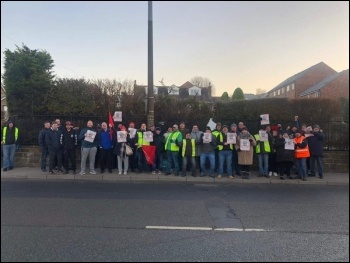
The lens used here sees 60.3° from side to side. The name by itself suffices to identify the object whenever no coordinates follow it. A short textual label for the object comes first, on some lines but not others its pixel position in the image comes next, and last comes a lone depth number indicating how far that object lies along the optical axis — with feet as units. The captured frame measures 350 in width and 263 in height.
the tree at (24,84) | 40.98
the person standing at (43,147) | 33.40
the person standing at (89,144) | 32.17
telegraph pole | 35.06
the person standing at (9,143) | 34.71
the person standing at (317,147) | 29.32
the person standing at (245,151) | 31.96
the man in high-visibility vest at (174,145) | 32.65
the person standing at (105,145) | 32.99
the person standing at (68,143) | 32.78
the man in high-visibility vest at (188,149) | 32.58
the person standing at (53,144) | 32.73
